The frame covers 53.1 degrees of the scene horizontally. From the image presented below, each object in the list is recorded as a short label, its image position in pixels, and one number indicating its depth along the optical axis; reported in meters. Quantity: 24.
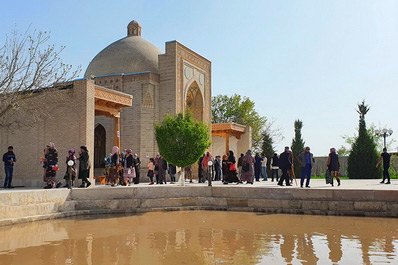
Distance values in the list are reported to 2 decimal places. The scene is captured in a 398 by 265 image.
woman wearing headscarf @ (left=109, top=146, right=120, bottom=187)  14.26
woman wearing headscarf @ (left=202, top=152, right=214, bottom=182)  16.80
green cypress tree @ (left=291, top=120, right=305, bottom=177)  30.52
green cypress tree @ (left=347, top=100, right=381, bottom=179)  23.86
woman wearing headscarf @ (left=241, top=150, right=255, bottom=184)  16.48
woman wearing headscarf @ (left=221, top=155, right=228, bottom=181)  16.98
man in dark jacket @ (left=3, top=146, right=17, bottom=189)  13.59
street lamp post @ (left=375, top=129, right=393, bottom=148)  23.87
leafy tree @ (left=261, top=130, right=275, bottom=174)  33.50
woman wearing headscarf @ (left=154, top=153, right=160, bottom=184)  16.70
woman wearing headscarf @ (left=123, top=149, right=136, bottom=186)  14.66
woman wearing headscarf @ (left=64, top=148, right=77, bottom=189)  12.35
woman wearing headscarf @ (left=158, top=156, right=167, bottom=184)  16.62
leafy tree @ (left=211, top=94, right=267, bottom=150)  39.38
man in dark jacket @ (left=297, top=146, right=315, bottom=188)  13.52
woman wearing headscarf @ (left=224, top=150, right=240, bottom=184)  16.78
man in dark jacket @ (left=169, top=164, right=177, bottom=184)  17.72
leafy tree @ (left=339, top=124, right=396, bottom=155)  45.58
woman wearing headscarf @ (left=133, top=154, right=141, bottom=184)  15.59
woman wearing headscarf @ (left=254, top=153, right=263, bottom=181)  20.17
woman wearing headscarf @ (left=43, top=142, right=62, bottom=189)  12.98
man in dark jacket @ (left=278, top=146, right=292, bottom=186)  13.90
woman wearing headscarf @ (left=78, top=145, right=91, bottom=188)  13.21
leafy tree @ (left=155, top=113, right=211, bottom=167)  14.70
